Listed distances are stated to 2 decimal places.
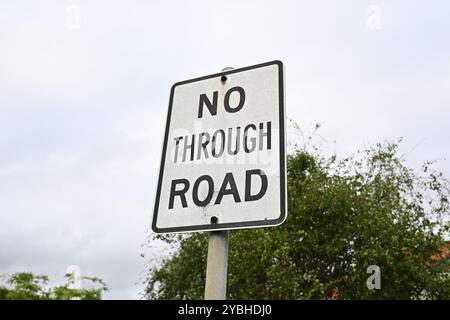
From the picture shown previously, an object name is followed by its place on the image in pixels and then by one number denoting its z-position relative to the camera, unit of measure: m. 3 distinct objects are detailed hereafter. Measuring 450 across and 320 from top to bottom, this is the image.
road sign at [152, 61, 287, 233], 2.14
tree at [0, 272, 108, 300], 11.58
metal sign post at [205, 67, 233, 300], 2.04
